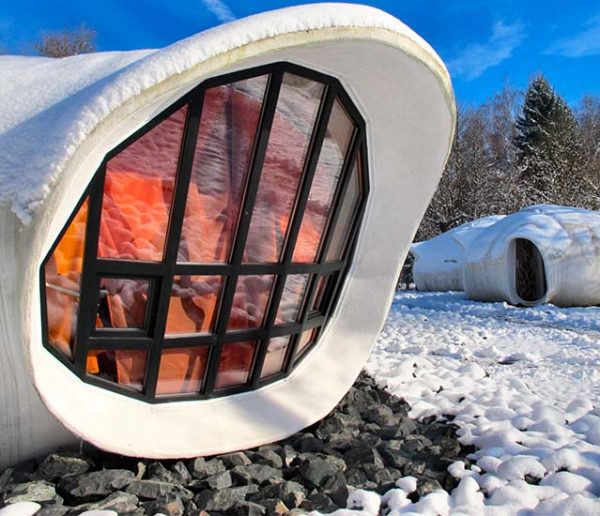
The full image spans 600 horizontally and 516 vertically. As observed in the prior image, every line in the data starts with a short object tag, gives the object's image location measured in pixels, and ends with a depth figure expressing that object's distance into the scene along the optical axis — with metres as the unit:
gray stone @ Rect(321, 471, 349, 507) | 1.82
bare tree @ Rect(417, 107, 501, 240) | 22.67
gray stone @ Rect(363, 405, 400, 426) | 2.62
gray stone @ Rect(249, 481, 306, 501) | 1.80
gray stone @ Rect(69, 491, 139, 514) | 1.61
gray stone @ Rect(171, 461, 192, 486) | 1.91
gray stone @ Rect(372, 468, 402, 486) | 1.98
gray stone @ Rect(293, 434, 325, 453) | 2.27
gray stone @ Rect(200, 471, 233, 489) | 1.87
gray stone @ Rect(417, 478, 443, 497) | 1.88
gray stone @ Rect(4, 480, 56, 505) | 1.62
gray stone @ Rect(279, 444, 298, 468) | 2.13
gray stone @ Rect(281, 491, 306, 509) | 1.76
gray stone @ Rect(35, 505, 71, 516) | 1.56
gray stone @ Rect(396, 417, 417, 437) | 2.49
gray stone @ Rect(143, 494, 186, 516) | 1.64
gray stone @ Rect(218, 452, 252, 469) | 2.06
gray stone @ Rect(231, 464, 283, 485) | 1.93
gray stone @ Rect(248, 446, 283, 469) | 2.11
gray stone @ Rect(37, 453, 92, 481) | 1.79
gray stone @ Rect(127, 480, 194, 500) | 1.74
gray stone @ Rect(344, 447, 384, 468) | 2.11
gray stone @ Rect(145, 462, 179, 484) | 1.89
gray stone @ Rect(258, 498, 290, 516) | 1.69
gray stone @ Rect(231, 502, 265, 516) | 1.66
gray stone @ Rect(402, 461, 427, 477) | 2.06
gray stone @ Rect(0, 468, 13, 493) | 1.73
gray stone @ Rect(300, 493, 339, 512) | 1.74
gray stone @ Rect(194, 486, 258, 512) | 1.71
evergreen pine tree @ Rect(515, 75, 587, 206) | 21.86
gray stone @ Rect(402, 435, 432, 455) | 2.30
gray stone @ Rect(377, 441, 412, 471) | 2.12
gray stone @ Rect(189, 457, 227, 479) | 1.96
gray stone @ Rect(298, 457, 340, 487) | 1.94
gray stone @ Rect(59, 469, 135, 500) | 1.69
